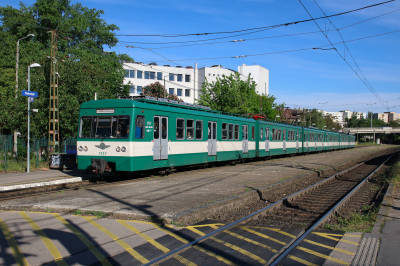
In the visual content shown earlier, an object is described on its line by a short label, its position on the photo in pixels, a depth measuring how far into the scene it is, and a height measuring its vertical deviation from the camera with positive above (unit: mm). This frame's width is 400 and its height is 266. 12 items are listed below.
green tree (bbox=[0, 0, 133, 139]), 21172 +7496
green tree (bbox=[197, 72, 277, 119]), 45250 +5470
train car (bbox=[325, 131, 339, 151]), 49106 -472
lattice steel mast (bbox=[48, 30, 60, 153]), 18031 +3130
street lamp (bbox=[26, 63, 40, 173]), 16136 -1151
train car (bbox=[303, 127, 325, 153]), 37625 -279
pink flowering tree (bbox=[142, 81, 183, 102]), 45500 +6012
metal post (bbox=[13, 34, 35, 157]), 19766 -829
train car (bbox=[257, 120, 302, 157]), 25689 -204
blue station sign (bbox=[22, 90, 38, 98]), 15112 +1807
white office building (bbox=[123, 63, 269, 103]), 67125 +12171
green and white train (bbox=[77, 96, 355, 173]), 12664 +20
